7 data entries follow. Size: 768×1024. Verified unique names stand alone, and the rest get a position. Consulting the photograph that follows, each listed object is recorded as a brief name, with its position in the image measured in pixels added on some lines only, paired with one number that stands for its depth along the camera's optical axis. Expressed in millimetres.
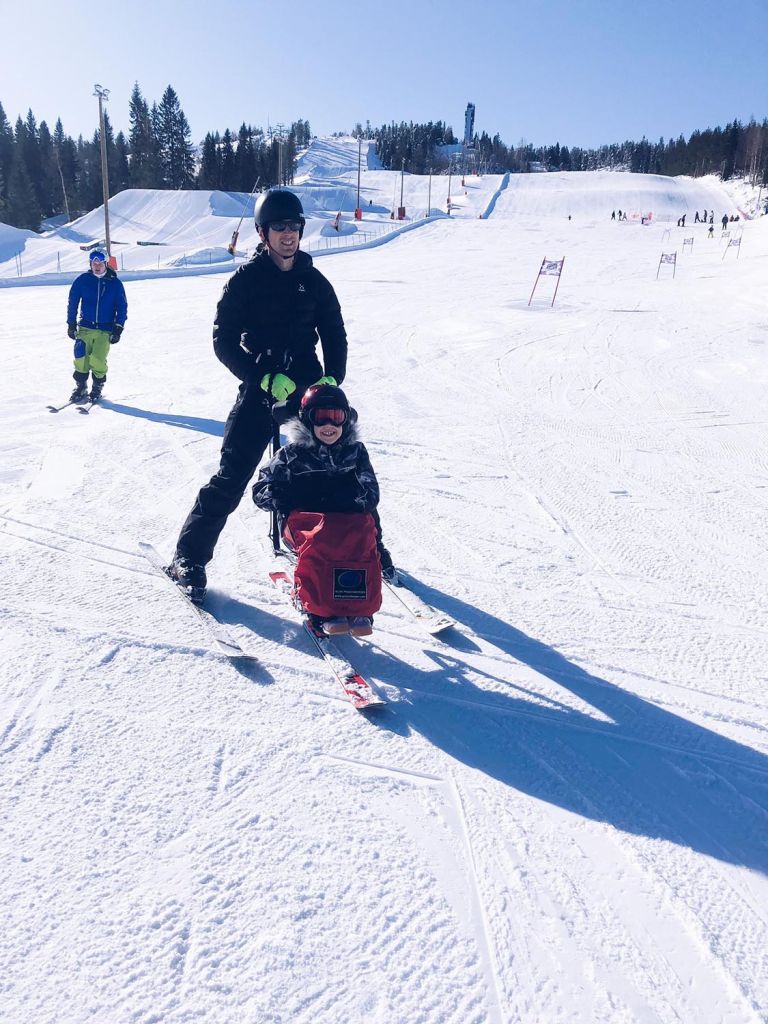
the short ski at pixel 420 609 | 3369
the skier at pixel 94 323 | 8008
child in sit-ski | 3135
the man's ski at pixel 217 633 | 3059
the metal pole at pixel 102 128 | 25266
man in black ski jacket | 3445
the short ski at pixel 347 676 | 2750
